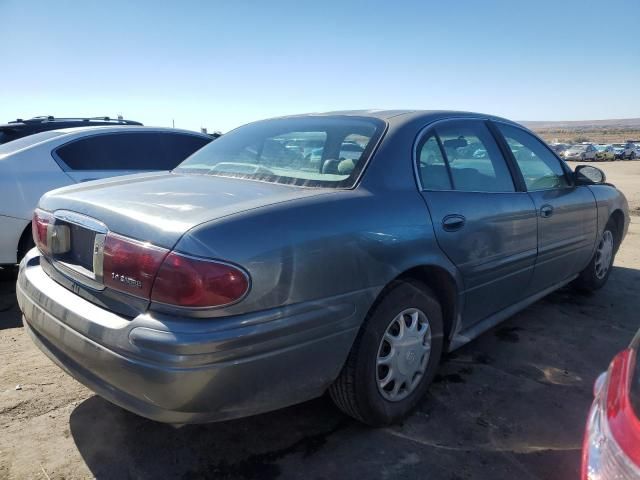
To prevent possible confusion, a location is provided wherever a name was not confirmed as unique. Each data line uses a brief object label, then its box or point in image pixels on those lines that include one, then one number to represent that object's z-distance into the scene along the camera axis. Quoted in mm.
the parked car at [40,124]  5988
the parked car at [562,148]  47906
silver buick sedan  1829
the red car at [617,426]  1143
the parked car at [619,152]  45250
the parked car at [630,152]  45594
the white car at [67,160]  4336
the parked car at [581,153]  44031
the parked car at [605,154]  44188
